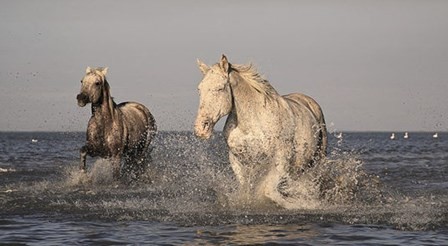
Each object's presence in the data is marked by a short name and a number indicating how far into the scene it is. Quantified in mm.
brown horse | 30125
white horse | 19344
